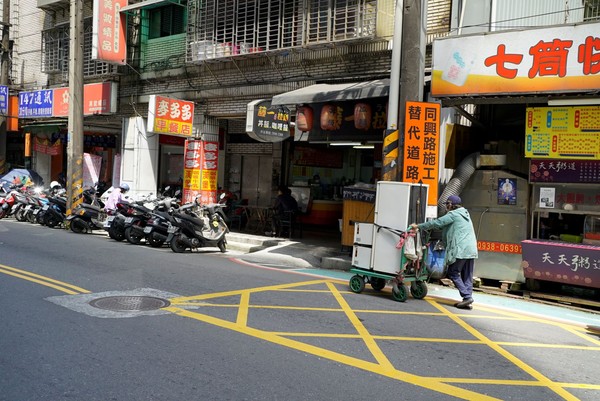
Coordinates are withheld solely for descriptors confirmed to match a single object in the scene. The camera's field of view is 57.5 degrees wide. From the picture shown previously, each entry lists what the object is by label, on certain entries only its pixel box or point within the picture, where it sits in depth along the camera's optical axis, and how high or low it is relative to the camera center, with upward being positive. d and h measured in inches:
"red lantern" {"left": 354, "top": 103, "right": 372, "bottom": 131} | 470.0 +57.8
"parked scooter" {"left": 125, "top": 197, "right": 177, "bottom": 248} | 501.4 -47.3
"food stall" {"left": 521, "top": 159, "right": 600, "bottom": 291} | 339.0 -23.1
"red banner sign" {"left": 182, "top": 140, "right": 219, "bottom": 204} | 653.3 +4.0
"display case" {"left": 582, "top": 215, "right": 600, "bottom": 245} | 356.2 -23.9
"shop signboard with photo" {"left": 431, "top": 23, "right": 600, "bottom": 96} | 334.0 +83.0
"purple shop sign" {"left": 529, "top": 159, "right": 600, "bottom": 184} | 355.3 +13.9
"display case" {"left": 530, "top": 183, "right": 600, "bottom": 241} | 360.2 -12.4
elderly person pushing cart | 319.3 -34.8
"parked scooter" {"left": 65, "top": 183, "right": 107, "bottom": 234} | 604.4 -54.2
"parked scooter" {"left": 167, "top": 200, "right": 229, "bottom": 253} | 481.7 -49.5
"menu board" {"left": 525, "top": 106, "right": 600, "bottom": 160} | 352.5 +39.4
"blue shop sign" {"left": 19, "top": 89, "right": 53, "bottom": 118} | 828.0 +98.5
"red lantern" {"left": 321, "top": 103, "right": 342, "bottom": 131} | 494.9 +57.3
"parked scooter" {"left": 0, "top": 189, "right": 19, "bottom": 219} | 715.4 -47.5
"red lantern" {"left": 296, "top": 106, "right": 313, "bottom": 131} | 508.4 +57.3
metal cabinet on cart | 327.6 -19.5
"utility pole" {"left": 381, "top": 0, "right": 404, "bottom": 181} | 378.3 +51.3
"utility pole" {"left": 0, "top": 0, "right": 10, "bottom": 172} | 895.0 +173.5
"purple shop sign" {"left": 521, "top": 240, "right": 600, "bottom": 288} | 333.4 -44.5
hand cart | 320.8 -56.0
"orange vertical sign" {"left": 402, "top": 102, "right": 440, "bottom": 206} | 374.3 +26.7
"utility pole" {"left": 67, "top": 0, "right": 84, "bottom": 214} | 621.0 +60.9
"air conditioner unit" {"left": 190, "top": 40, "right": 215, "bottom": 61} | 621.9 +143.6
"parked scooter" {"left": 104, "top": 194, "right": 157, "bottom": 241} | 536.7 -46.9
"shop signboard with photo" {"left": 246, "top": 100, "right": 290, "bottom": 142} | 522.9 +55.5
